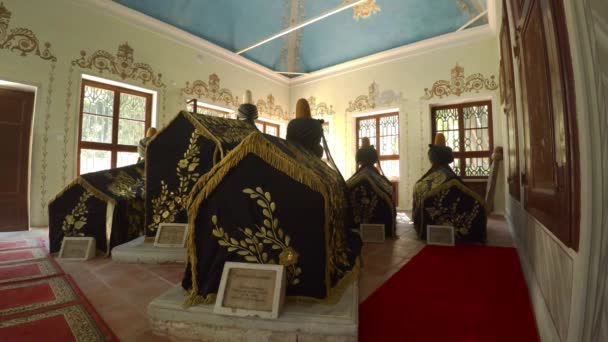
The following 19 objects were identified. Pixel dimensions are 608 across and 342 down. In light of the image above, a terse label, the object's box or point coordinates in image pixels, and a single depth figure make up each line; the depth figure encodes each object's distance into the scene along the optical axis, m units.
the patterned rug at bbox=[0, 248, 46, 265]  2.54
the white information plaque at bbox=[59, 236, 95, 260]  2.57
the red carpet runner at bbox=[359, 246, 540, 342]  1.31
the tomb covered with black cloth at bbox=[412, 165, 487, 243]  3.05
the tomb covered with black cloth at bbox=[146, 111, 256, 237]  2.43
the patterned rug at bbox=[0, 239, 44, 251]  3.13
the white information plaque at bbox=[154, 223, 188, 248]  2.47
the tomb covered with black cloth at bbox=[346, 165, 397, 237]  3.40
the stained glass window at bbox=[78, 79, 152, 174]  5.34
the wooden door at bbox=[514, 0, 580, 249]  0.79
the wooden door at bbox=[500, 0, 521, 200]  2.65
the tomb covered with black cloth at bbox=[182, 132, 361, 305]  1.34
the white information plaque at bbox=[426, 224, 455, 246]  3.06
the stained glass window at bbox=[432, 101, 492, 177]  6.46
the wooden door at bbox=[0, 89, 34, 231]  4.45
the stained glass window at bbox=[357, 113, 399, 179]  7.61
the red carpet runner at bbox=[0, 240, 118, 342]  1.27
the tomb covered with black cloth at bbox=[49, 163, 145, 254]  2.72
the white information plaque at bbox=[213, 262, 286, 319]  1.21
